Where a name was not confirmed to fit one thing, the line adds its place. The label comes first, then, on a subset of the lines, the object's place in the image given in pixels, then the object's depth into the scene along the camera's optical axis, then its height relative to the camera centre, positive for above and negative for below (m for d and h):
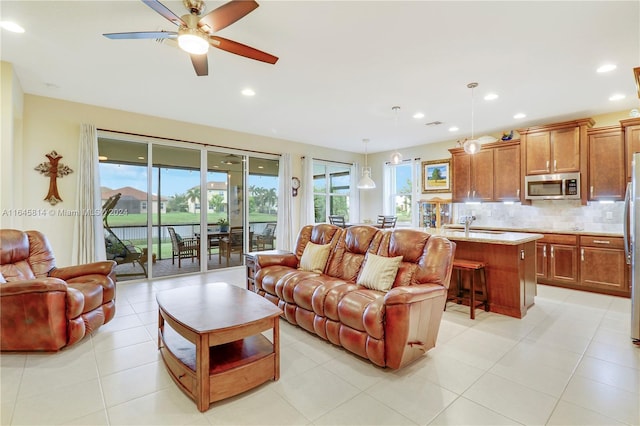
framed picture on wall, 6.74 +0.87
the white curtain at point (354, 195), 8.42 +0.54
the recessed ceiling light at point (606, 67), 3.22 +1.59
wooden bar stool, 3.45 -0.90
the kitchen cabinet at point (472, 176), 5.81 +0.77
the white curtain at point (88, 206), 4.45 +0.14
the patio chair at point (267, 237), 6.71 -0.51
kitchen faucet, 3.88 -0.11
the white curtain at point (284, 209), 6.70 +0.12
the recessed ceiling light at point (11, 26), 2.59 +1.66
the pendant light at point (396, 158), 4.95 +0.93
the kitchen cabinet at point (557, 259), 4.60 -0.73
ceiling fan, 1.95 +1.35
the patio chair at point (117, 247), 4.86 -0.55
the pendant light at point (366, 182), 6.05 +0.65
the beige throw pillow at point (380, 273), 2.79 -0.56
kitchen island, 3.44 -0.63
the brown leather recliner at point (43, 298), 2.49 -0.73
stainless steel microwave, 4.77 +0.44
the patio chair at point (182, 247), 5.70 -0.62
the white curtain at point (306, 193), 7.11 +0.50
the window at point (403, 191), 7.45 +0.60
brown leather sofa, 2.24 -0.70
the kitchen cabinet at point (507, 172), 5.44 +0.77
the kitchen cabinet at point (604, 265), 4.23 -0.76
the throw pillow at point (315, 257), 3.54 -0.52
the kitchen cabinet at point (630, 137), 4.25 +1.09
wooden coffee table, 1.90 -1.01
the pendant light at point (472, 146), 4.09 +0.93
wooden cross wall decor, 4.30 +0.63
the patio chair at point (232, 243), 6.20 -0.60
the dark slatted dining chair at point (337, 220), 6.68 -0.13
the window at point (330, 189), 7.84 +0.68
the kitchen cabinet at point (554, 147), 4.71 +1.10
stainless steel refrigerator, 2.83 -0.31
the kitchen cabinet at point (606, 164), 4.41 +0.74
